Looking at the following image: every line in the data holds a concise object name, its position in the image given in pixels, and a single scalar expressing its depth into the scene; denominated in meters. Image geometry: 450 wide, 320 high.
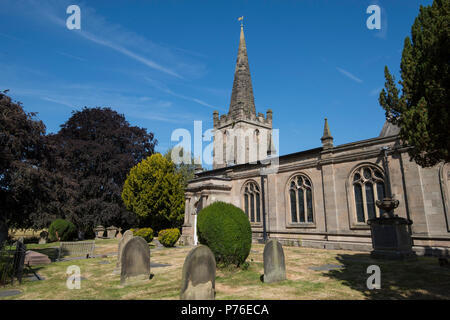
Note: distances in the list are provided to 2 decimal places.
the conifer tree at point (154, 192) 26.06
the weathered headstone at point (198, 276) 6.25
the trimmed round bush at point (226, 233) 10.30
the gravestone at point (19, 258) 8.98
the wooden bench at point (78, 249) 15.41
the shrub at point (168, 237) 20.08
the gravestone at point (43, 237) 26.45
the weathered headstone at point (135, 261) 8.59
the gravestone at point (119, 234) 32.42
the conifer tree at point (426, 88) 6.34
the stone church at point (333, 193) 13.77
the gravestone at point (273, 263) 8.29
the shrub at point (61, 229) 25.98
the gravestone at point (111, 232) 31.92
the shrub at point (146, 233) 21.52
